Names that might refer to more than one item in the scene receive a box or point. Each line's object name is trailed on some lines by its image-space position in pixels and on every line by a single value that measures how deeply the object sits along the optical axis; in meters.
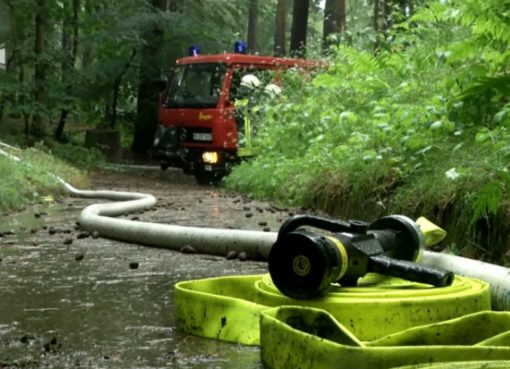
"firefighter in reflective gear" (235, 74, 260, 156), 22.81
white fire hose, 5.28
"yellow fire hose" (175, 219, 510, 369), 3.26
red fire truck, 24.26
